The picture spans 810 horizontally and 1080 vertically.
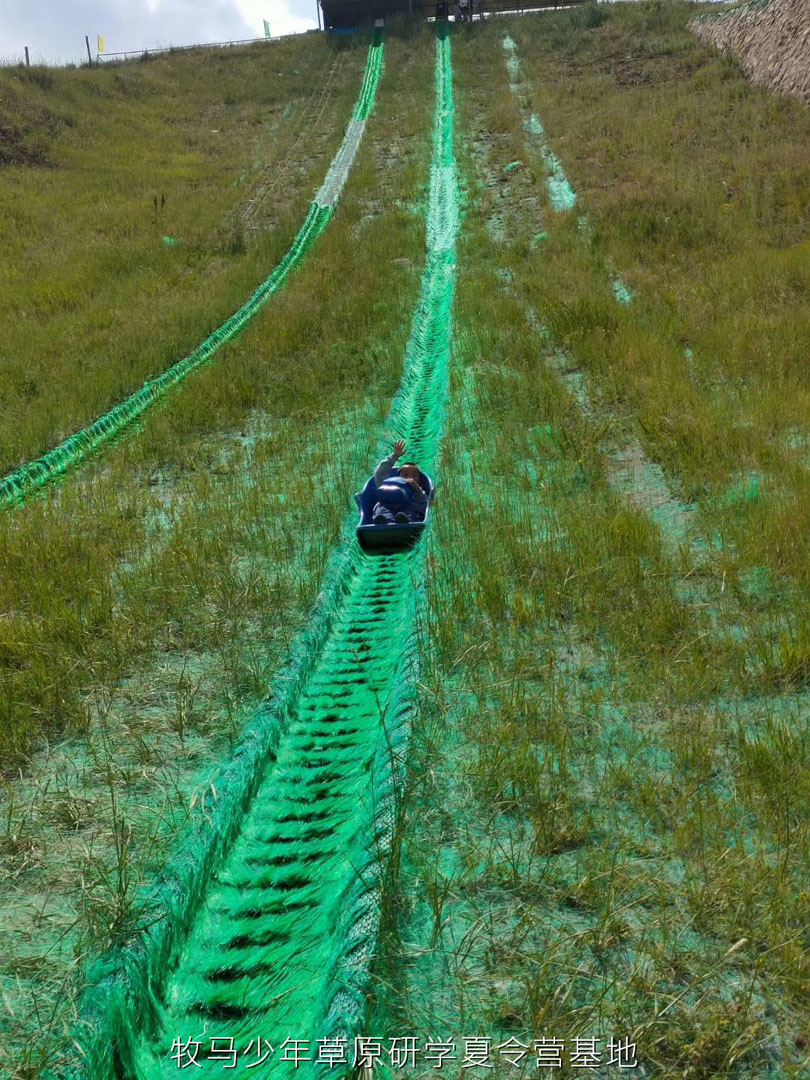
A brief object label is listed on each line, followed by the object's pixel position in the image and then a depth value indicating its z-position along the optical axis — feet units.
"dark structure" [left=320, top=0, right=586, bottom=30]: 110.42
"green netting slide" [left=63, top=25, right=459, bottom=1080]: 8.57
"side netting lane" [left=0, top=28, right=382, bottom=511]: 25.85
